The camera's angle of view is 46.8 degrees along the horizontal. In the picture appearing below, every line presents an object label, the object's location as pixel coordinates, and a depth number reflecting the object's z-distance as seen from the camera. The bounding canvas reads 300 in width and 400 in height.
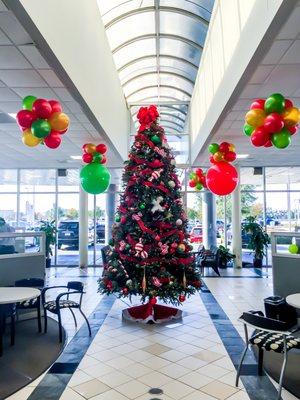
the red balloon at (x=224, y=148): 6.34
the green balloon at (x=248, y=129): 4.37
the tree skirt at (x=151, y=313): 5.48
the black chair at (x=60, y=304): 4.65
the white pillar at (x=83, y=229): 11.59
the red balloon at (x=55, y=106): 4.08
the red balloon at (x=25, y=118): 3.96
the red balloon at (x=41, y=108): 3.93
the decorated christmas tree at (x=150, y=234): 5.30
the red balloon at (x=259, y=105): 4.11
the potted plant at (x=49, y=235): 11.30
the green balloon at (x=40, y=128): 3.96
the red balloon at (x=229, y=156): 6.35
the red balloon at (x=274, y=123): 3.95
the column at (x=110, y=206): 12.77
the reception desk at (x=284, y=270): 5.12
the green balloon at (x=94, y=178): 6.49
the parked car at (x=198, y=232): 15.03
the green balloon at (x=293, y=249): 6.07
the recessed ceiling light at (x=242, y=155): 9.91
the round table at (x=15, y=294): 3.97
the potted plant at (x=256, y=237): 11.02
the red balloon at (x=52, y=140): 4.24
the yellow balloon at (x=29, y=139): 4.14
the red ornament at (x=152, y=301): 5.37
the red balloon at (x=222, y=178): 6.21
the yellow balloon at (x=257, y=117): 4.09
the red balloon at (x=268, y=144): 4.42
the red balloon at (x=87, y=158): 6.57
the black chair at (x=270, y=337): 3.05
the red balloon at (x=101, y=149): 6.67
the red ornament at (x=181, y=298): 5.32
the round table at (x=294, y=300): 3.62
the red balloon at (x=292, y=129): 4.05
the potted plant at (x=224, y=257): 10.91
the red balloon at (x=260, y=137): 4.09
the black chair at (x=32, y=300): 4.98
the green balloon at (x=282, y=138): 4.06
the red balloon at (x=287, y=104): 3.99
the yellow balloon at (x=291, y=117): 3.96
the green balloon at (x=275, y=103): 3.93
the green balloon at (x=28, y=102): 4.05
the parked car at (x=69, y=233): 13.62
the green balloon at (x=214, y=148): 6.40
